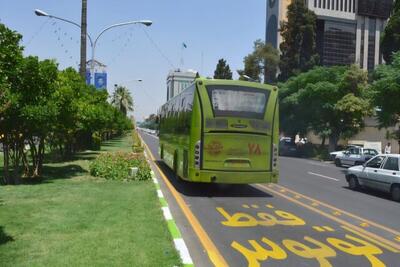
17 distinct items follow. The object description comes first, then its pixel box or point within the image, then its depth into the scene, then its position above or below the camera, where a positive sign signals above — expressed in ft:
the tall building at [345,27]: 323.37 +68.47
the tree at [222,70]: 292.20 +33.20
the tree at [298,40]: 200.85 +35.69
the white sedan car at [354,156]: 111.75 -5.50
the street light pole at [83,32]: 77.41 +13.95
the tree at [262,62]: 236.84 +31.45
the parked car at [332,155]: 136.82 -6.56
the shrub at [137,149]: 101.60 -4.78
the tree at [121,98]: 325.87 +17.62
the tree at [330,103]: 145.07 +8.36
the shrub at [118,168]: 59.47 -5.15
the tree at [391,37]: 130.82 +25.49
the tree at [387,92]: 83.51 +6.78
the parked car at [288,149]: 169.37 -6.46
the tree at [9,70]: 33.09 +3.83
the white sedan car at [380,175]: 51.93 -4.61
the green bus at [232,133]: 47.57 -0.45
